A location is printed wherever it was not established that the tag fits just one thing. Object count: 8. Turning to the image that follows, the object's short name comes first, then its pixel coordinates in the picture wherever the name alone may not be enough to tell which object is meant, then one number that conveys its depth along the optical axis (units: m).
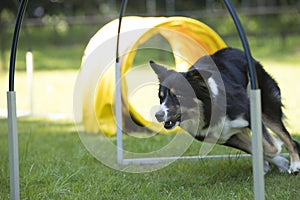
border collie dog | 8.32
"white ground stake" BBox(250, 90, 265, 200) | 5.98
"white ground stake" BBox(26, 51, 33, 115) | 17.16
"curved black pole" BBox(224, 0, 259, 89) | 5.98
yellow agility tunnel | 12.74
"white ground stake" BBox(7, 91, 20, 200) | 6.85
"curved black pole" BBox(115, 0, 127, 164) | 10.55
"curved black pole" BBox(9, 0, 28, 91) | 6.74
